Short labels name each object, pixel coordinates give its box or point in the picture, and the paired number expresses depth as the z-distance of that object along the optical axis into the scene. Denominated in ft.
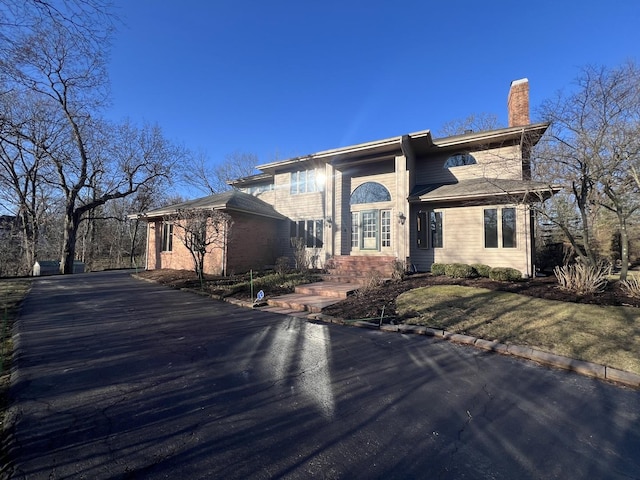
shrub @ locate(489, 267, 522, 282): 32.99
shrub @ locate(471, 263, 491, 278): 36.01
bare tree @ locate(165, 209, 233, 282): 35.60
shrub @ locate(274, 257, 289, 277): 41.10
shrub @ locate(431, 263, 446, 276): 38.32
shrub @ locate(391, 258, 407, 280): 36.47
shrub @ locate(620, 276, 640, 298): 23.36
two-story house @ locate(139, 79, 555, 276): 38.50
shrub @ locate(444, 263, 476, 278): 35.73
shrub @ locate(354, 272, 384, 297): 30.09
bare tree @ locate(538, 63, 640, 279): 27.63
